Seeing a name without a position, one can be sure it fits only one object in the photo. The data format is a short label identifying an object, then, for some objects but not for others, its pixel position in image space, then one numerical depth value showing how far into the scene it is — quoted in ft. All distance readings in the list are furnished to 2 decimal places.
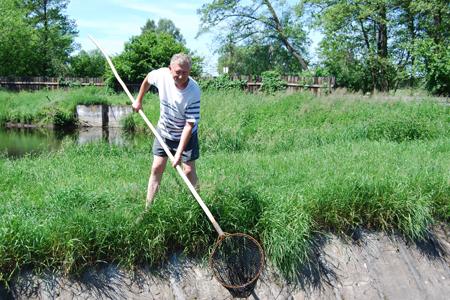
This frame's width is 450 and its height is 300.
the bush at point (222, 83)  74.49
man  16.78
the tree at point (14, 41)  110.52
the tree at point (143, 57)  86.33
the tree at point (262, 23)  99.15
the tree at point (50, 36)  122.42
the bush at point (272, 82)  69.77
